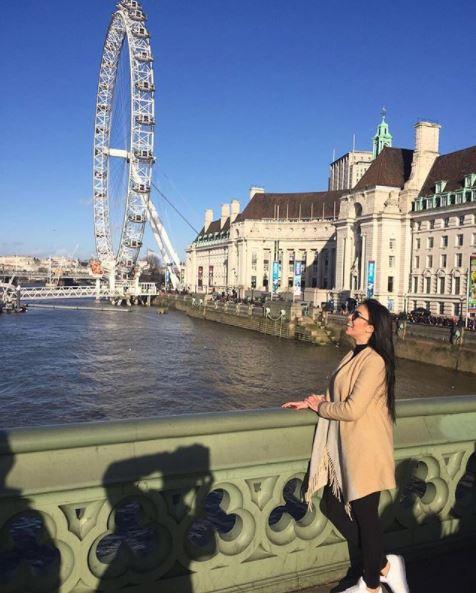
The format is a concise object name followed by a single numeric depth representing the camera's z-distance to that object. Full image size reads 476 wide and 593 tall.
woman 2.95
